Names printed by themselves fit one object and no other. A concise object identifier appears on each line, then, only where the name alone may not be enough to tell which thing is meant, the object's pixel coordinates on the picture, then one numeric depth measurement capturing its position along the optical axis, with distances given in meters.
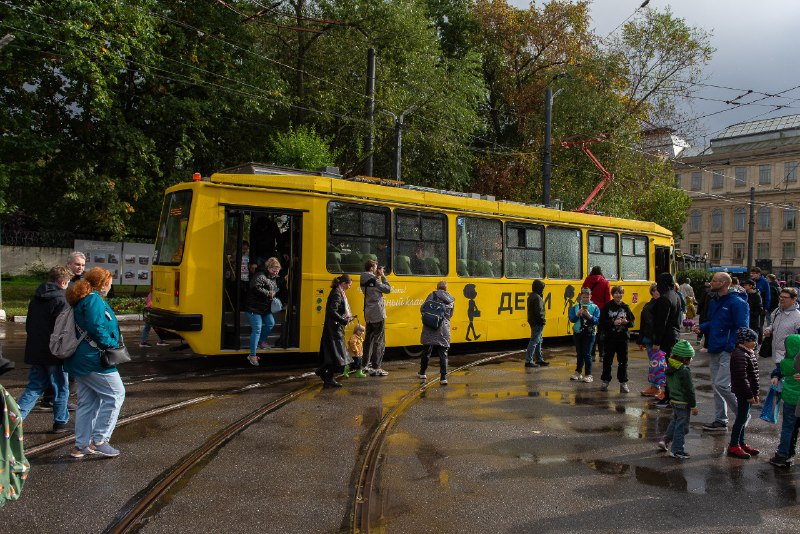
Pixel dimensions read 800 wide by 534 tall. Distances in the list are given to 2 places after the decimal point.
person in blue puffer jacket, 7.16
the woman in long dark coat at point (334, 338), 9.32
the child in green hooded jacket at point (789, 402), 5.95
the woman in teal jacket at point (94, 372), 5.72
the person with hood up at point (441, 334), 9.87
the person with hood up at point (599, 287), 11.78
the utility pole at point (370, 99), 19.95
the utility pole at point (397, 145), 20.78
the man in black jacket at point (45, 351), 6.65
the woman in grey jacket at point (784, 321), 8.07
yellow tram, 10.03
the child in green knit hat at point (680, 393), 6.36
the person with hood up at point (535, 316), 11.77
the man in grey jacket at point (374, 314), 10.33
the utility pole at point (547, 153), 22.94
